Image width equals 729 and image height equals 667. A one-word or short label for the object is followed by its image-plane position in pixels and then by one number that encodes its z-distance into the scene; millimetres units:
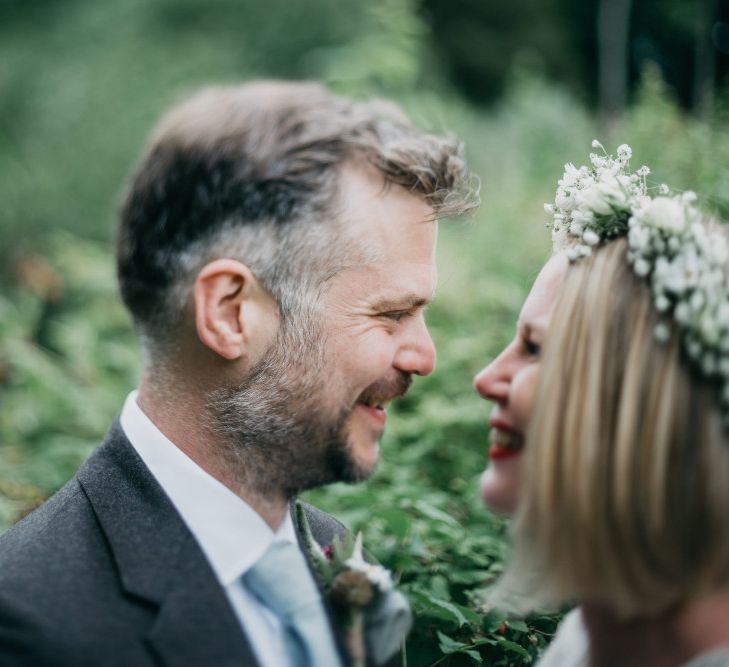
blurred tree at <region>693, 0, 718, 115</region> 14172
